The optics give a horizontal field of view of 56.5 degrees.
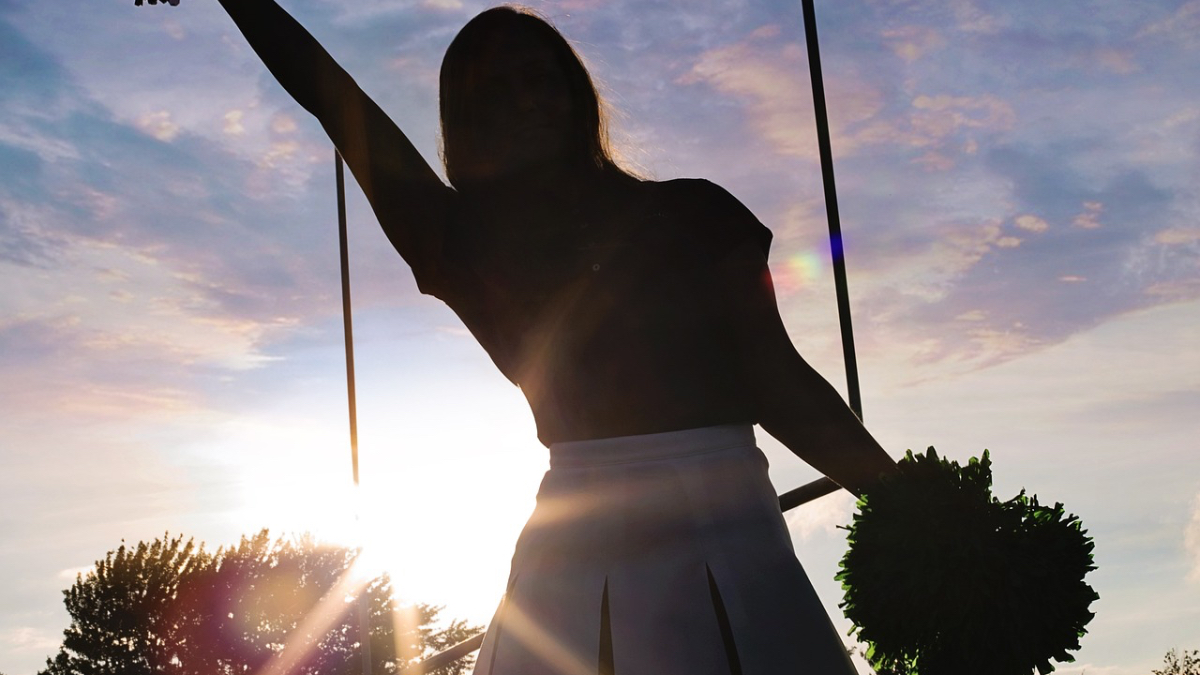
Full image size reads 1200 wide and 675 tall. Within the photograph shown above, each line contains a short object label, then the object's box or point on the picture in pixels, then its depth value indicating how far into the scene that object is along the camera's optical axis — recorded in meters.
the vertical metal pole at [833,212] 2.48
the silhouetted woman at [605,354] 1.42
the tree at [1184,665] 17.22
